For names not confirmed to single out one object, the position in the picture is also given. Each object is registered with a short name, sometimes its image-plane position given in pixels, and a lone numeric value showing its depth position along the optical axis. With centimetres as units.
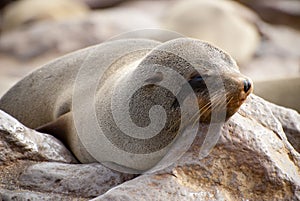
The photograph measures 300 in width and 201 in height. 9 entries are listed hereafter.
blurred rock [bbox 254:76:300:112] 1041
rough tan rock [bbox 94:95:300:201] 691
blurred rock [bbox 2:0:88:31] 2464
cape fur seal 692
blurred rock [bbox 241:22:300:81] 1984
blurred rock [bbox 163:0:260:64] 2098
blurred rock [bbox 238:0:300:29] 2681
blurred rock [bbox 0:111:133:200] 725
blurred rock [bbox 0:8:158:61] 2133
